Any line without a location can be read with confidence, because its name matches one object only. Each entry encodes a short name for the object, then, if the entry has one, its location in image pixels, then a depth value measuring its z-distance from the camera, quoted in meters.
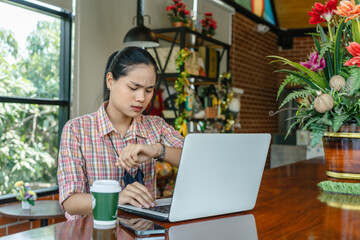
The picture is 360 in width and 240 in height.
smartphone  0.98
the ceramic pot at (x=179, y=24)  4.30
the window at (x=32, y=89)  3.24
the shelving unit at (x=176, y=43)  4.20
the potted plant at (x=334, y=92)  1.60
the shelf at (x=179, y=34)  4.21
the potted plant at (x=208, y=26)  4.79
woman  1.47
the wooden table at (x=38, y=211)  2.77
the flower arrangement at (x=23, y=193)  2.94
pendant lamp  3.38
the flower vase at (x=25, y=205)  2.93
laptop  1.10
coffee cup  0.97
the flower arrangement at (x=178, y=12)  4.34
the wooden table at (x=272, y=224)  1.00
